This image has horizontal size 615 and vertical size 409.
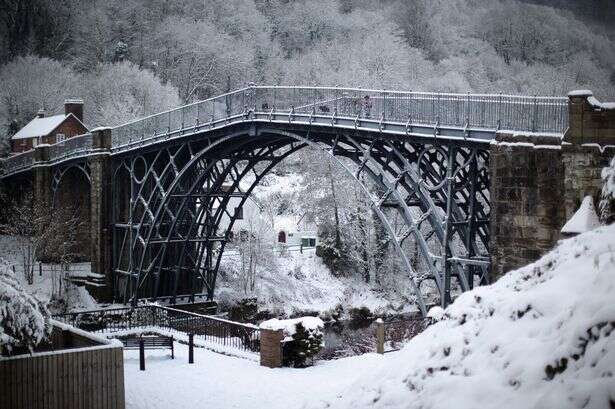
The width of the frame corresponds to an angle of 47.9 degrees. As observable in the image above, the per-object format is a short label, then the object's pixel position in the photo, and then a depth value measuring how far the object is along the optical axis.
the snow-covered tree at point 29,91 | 66.88
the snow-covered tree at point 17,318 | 12.43
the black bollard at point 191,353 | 21.53
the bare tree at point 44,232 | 39.16
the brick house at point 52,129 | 57.38
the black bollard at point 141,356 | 20.56
